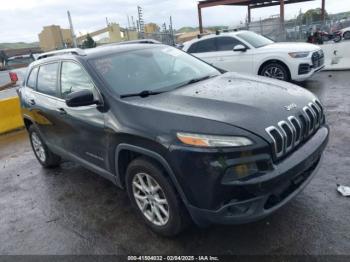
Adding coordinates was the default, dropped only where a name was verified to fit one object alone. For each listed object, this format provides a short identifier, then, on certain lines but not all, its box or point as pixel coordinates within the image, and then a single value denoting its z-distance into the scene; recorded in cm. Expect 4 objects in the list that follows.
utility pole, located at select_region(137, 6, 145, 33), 3539
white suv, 870
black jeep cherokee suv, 262
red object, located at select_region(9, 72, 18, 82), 1748
